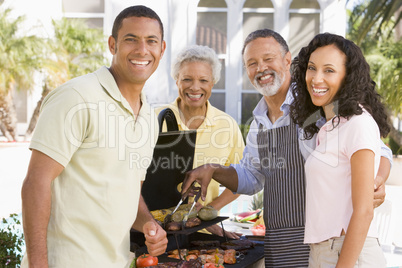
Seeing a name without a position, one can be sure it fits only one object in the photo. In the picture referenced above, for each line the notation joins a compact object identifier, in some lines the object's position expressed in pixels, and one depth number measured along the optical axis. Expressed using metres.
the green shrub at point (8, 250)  2.71
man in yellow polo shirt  1.54
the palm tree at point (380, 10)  12.97
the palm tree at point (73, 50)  10.07
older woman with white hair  3.04
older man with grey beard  2.43
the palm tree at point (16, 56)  9.91
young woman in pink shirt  1.74
